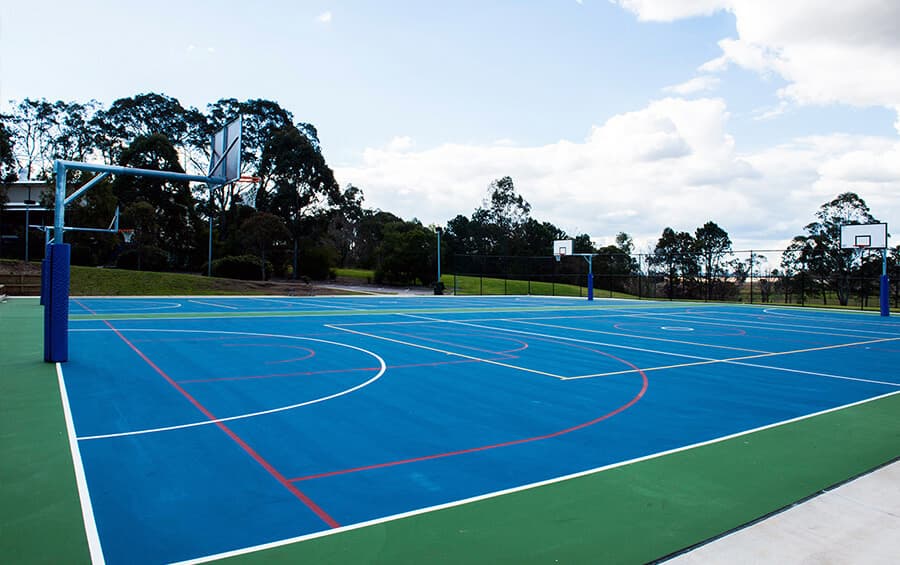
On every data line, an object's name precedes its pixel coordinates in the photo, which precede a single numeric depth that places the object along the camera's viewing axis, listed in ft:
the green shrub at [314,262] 183.21
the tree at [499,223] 227.55
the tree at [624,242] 247.91
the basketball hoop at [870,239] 82.12
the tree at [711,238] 184.52
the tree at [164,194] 168.76
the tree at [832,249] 108.37
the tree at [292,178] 185.16
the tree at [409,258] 179.42
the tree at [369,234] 248.32
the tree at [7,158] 152.13
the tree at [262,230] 156.66
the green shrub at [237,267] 156.04
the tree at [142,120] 192.85
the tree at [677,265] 124.98
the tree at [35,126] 191.52
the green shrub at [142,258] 153.89
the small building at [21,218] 160.76
